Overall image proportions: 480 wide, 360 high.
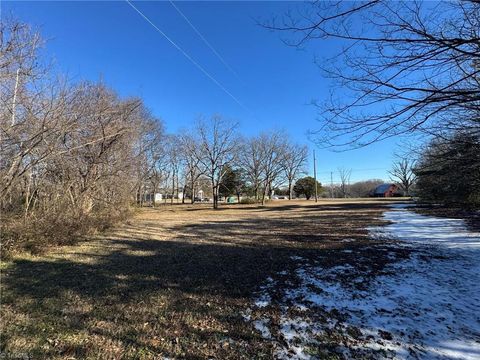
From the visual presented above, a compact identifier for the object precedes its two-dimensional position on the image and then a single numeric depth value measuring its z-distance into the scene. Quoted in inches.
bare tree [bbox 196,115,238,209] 1374.3
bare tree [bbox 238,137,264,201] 1849.2
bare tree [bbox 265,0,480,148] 120.3
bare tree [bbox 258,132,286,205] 1855.3
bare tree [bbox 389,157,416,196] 2191.2
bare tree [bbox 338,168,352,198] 3355.8
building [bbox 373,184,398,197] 2763.3
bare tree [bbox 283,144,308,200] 2050.0
